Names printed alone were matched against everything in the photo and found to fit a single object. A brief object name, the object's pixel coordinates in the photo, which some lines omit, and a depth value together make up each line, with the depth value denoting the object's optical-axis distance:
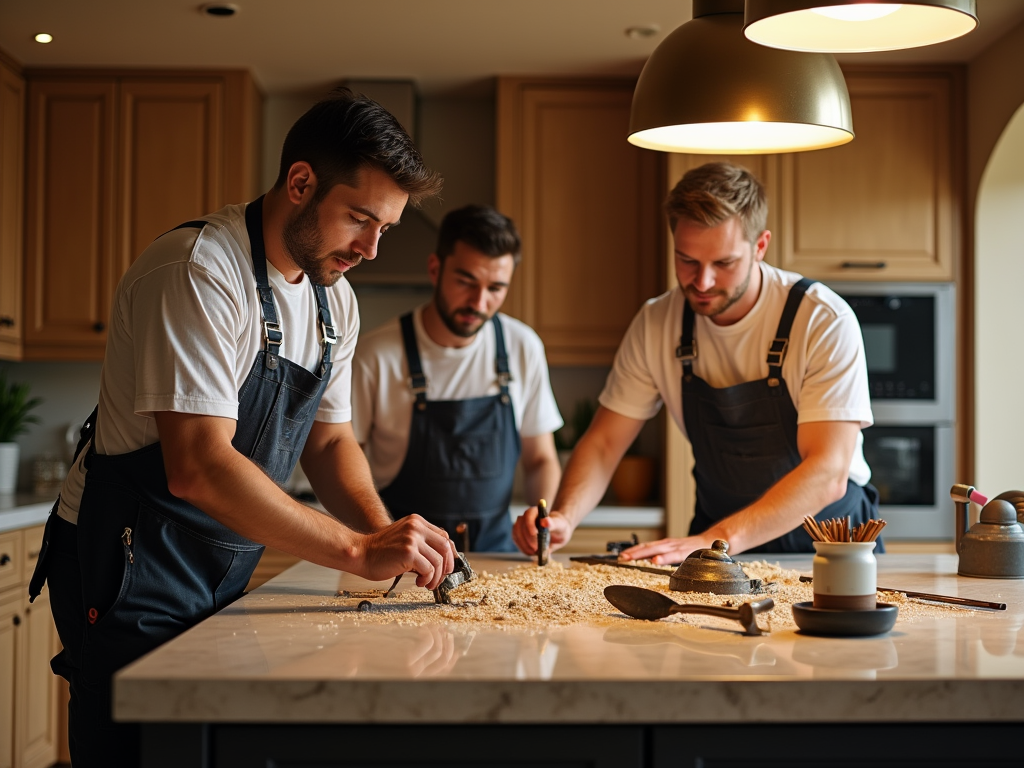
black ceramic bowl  1.33
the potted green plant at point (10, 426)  4.03
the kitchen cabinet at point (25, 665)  3.40
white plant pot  4.02
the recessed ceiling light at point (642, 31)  3.62
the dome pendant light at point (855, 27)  1.55
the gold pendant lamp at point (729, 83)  1.81
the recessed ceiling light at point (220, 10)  3.45
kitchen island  1.10
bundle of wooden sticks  1.48
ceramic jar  1.34
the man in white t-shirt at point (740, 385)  2.26
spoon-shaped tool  1.34
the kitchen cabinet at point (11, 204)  3.95
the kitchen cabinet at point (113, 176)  4.10
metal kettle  1.90
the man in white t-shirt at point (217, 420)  1.54
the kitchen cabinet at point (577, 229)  4.14
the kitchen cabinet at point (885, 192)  3.91
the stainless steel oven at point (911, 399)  3.86
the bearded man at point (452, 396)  2.83
